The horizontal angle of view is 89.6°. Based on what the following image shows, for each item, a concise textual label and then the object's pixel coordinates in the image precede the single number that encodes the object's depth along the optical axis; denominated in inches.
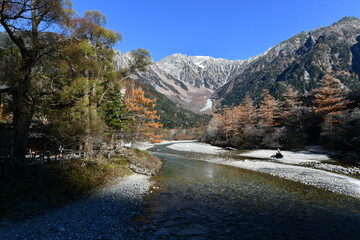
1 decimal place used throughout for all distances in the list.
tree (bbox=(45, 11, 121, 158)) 499.2
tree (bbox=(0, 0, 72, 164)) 375.6
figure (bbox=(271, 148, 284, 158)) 1158.1
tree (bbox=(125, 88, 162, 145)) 1068.6
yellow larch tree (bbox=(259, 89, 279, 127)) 1780.3
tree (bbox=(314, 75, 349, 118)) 1321.4
